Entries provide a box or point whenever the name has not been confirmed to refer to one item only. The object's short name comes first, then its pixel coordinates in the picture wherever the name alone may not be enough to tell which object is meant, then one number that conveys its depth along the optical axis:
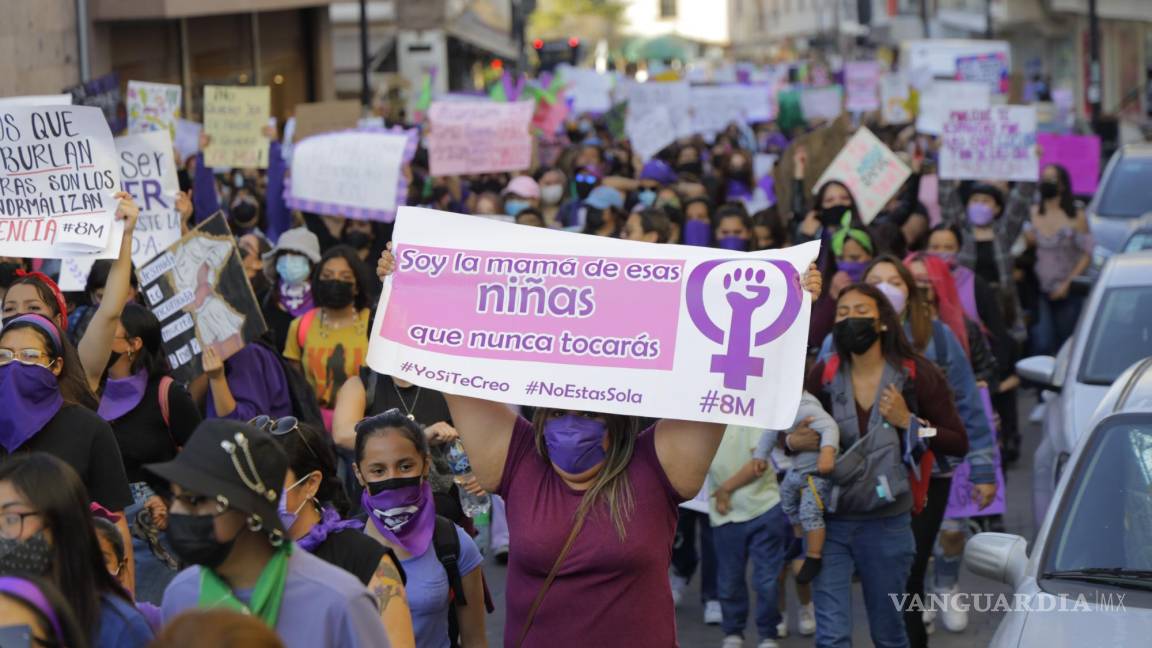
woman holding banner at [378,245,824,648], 4.54
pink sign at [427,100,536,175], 16.27
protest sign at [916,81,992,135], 19.02
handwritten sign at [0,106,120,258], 6.51
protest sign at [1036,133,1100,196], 19.14
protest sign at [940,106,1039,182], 14.85
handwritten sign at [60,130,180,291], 8.83
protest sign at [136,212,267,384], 7.62
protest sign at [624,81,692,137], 23.09
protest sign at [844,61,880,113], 27.00
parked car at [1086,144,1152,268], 15.62
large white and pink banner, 4.68
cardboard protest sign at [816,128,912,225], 12.34
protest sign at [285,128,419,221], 12.01
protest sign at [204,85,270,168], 14.15
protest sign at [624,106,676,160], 20.14
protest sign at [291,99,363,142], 14.94
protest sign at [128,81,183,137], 12.62
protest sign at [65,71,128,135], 11.64
